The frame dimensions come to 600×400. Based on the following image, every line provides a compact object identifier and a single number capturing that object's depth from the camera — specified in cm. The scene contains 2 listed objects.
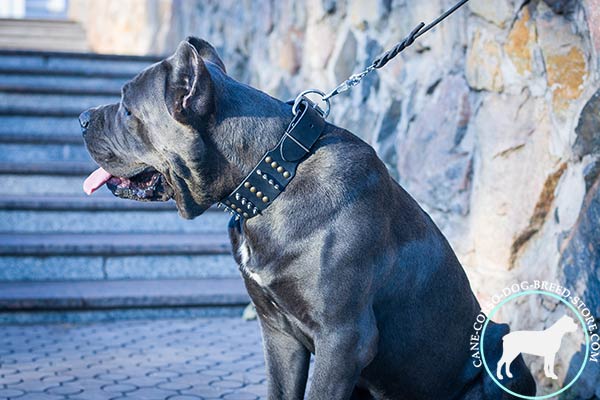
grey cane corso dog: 223
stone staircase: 453
